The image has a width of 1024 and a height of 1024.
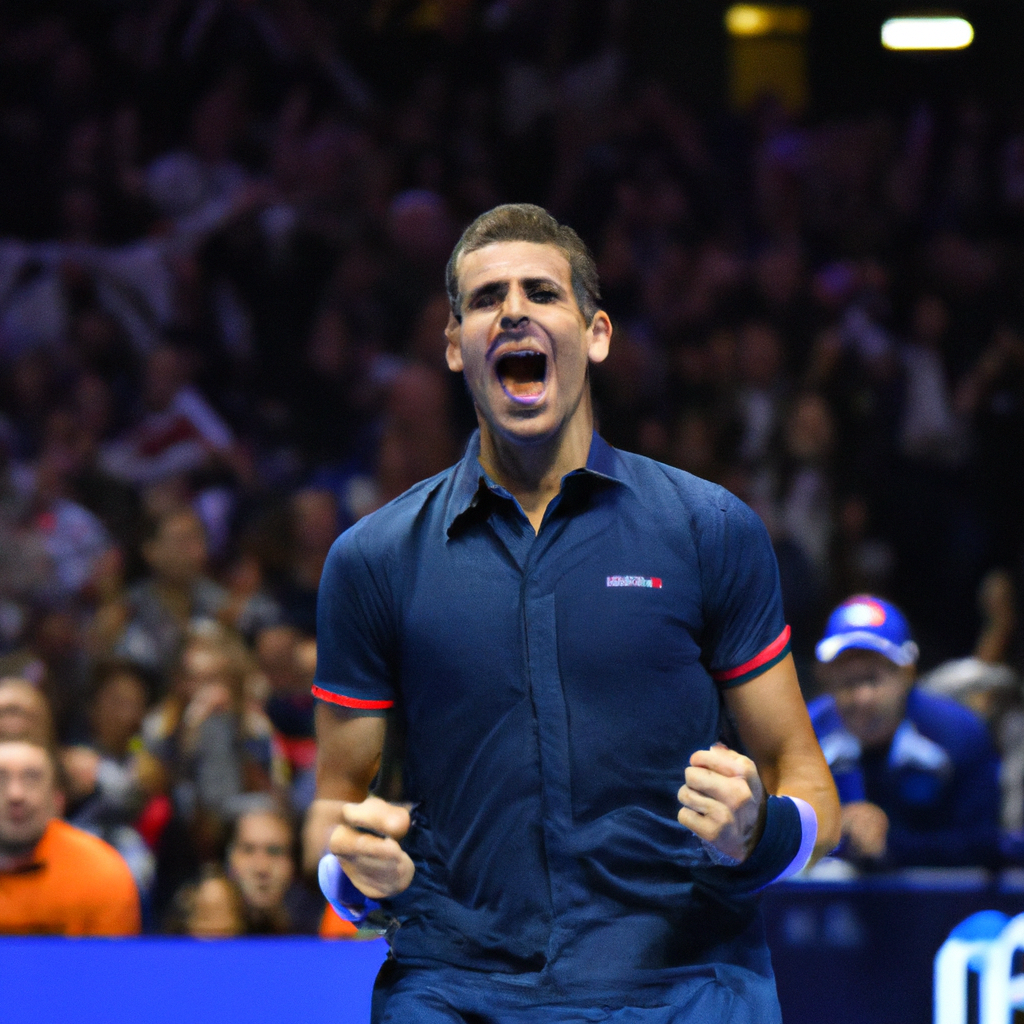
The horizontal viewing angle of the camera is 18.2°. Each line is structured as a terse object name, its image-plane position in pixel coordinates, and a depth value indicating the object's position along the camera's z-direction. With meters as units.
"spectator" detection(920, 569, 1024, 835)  11.98
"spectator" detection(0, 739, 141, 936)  8.15
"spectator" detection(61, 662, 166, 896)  10.18
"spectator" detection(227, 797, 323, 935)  9.25
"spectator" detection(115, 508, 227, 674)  13.15
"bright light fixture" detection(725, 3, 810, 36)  19.72
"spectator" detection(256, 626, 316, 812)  11.33
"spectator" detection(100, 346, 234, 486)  15.07
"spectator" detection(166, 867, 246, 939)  9.11
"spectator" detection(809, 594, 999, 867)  9.19
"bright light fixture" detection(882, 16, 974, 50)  18.91
